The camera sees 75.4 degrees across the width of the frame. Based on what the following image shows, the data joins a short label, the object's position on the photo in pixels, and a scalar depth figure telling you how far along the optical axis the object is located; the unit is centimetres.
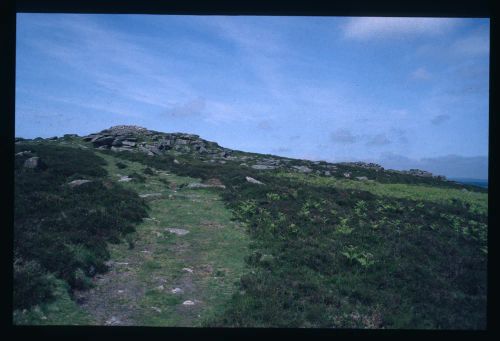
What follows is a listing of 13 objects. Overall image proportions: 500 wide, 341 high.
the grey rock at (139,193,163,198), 1575
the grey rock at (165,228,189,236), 1127
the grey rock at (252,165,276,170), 3562
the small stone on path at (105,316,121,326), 609
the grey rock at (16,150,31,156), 1931
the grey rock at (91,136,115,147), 3919
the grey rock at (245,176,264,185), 2173
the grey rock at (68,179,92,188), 1418
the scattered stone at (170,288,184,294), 737
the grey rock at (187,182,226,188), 1966
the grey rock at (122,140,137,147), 4045
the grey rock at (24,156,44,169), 1614
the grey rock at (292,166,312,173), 3793
